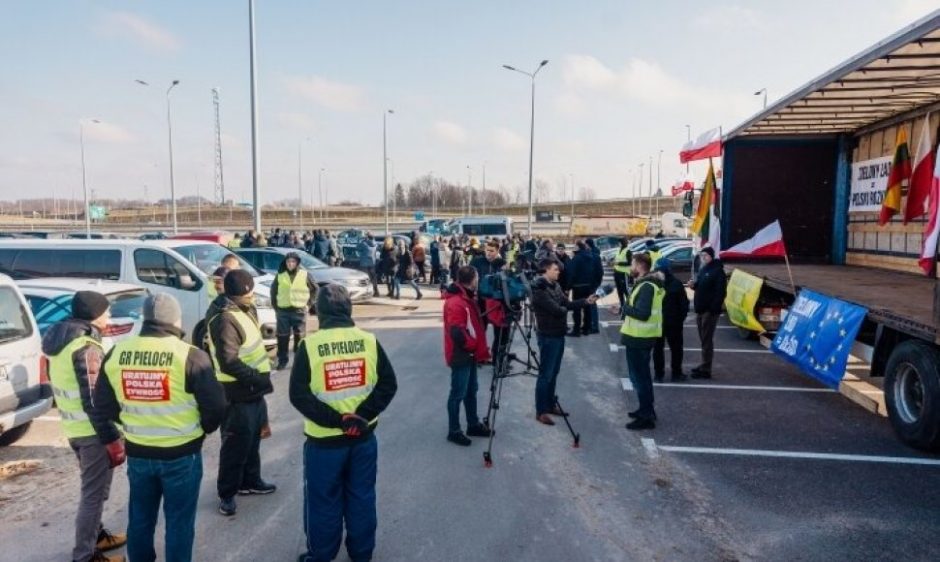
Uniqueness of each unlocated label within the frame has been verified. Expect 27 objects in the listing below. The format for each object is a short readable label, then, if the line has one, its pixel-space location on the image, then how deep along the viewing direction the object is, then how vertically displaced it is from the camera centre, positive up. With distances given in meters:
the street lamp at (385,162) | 38.31 +3.35
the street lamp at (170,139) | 30.64 +3.69
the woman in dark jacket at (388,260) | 17.31 -1.18
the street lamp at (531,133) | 33.78 +4.43
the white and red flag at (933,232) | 6.02 -0.12
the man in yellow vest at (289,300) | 8.90 -1.17
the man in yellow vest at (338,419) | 3.68 -1.16
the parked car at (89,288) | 7.00 -1.00
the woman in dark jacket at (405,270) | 17.89 -1.52
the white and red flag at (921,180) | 8.33 +0.56
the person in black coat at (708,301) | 8.73 -1.12
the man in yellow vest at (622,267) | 13.91 -1.07
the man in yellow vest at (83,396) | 3.87 -1.10
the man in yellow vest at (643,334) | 6.64 -1.20
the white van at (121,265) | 10.23 -0.80
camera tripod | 5.84 -1.49
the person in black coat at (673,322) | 8.69 -1.41
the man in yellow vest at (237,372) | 4.58 -1.13
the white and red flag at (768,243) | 9.41 -0.36
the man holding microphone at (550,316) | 6.49 -1.00
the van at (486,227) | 40.65 -0.62
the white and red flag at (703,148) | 13.50 +1.57
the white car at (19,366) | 5.56 -1.36
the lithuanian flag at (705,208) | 13.47 +0.22
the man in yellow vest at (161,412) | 3.44 -1.07
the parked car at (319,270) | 15.59 -1.33
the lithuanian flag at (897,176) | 10.15 +0.72
